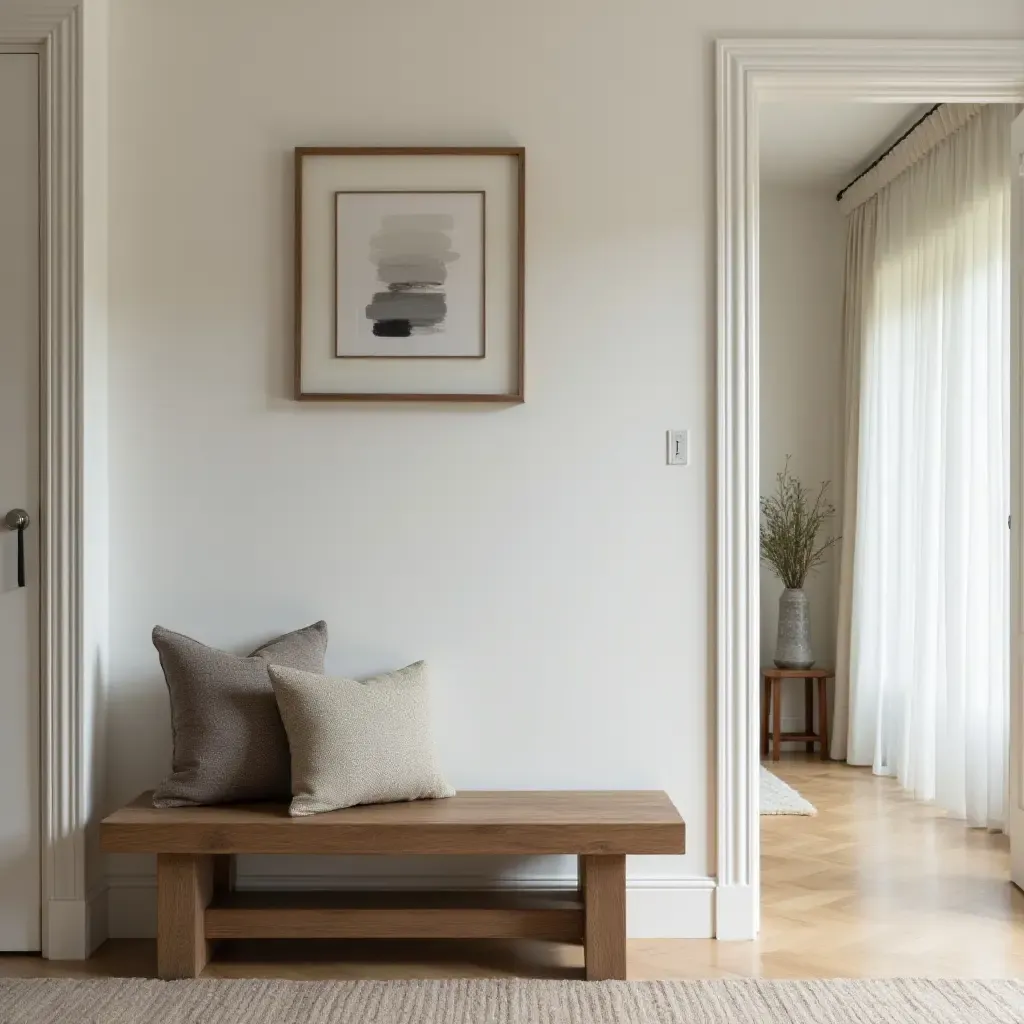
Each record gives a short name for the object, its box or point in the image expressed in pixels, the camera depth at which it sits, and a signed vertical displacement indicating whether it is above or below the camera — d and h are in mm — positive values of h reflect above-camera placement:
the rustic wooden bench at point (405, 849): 2598 -777
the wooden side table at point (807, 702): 5305 -915
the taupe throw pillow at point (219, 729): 2742 -534
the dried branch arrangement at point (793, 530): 5500 -99
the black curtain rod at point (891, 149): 4559 +1587
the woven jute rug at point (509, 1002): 2455 -1097
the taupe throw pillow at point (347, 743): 2674 -555
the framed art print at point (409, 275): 2992 +618
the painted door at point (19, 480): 2859 +74
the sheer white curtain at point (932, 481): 4016 +117
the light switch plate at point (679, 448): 3008 +163
